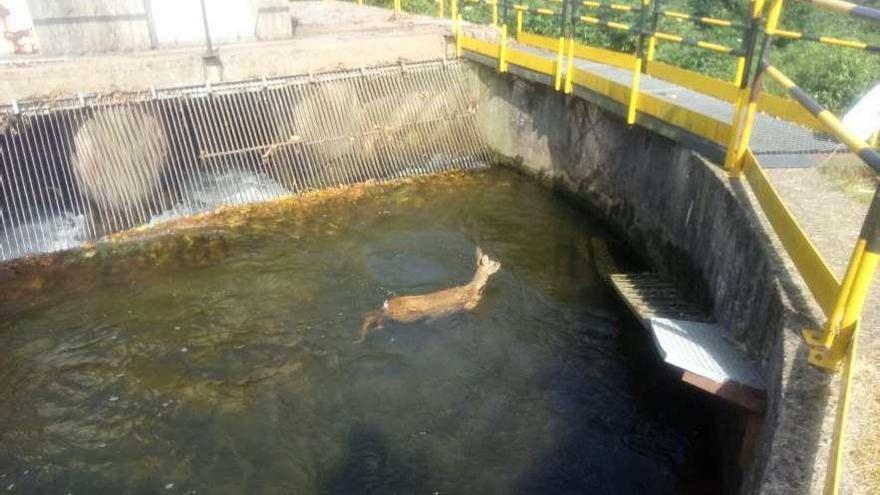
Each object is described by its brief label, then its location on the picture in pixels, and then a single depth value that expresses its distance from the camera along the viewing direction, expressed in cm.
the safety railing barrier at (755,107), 288
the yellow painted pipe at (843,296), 286
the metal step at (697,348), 396
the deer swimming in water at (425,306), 662
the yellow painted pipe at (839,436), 251
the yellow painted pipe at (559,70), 902
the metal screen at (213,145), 853
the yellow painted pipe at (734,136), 545
